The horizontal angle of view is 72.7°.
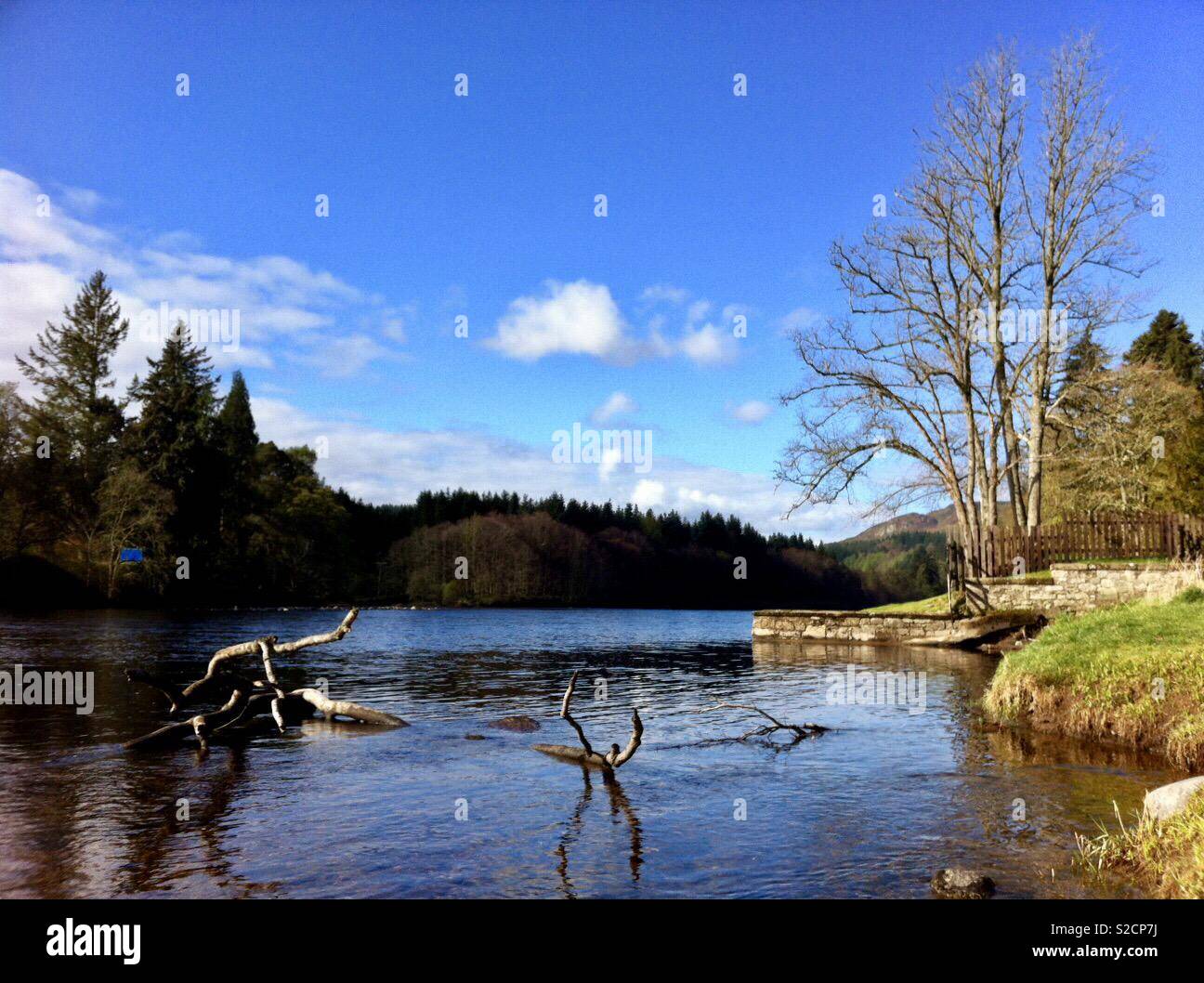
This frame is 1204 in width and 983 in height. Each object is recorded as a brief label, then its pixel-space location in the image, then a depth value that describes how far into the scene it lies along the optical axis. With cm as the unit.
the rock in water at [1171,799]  791
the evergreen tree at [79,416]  6247
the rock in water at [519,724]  1582
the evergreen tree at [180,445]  7162
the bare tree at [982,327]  3372
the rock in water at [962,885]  679
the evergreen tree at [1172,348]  5166
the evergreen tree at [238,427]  9162
